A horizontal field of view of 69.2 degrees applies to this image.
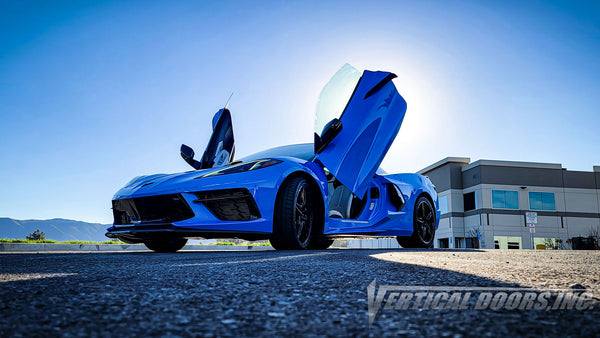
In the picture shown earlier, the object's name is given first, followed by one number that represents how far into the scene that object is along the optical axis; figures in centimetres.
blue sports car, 432
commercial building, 3241
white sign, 1767
